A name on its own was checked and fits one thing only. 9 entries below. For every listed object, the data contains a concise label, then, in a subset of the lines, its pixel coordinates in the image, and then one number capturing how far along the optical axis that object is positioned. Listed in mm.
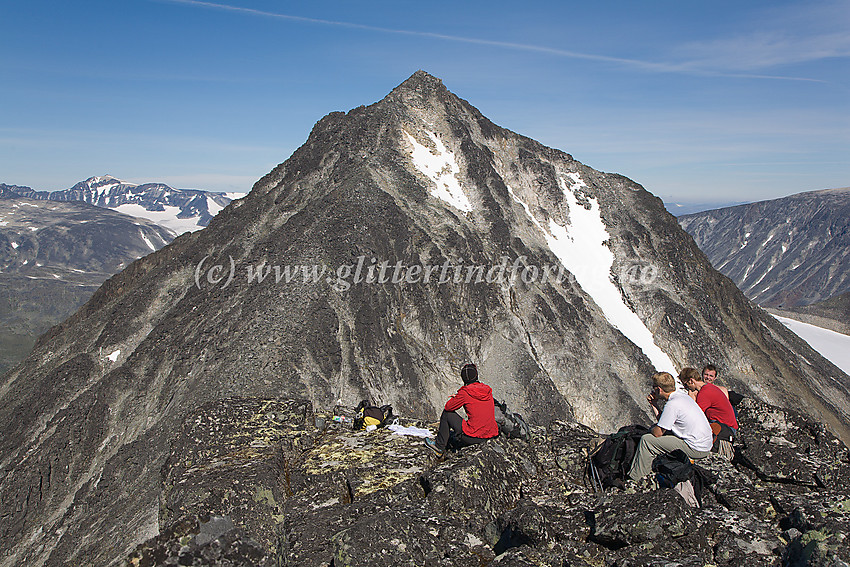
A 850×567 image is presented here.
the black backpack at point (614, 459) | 10578
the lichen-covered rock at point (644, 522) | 8070
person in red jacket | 11984
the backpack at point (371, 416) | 14148
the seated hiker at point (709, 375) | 13375
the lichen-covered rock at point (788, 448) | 11297
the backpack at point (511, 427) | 12758
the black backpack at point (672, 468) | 9797
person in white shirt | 10359
